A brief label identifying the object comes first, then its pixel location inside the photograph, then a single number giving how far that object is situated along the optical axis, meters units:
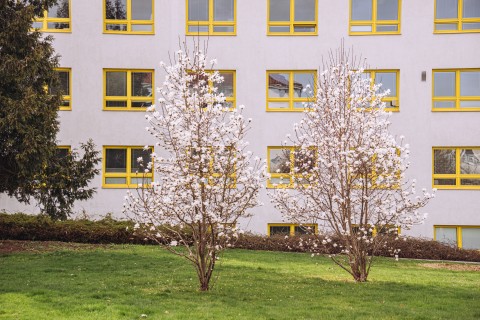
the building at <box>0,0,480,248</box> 25.48
